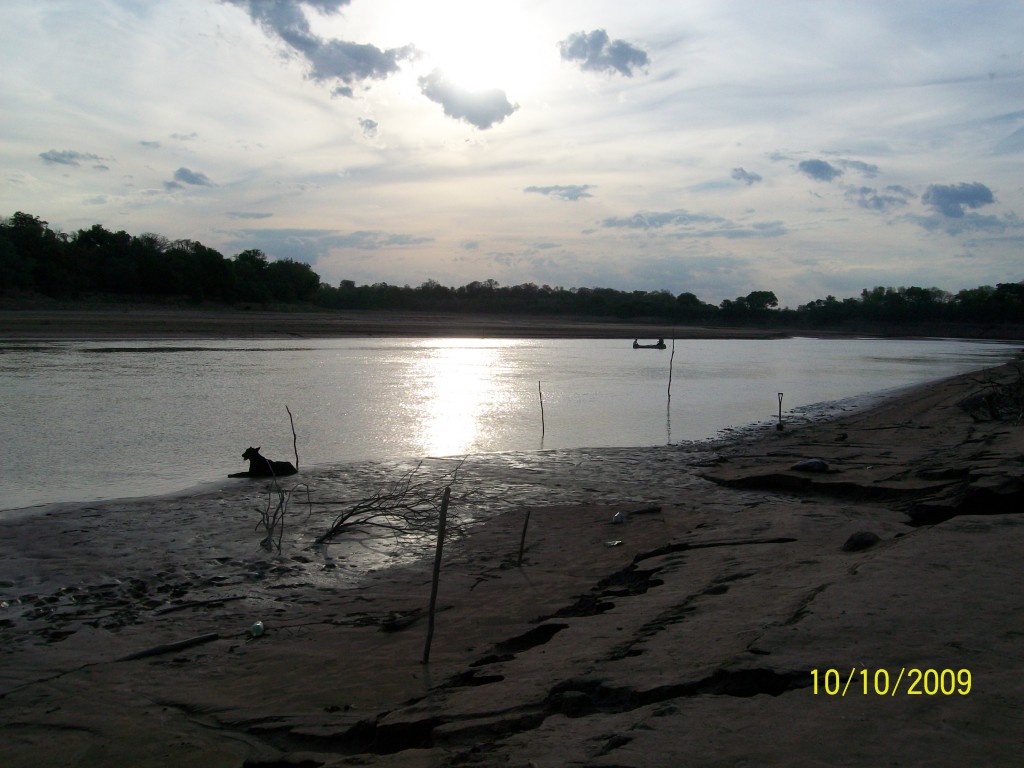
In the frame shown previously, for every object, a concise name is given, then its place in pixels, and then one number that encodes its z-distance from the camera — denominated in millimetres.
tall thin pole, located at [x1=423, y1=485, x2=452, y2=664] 4410
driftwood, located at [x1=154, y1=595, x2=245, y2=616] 5359
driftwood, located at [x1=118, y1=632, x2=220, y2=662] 4621
